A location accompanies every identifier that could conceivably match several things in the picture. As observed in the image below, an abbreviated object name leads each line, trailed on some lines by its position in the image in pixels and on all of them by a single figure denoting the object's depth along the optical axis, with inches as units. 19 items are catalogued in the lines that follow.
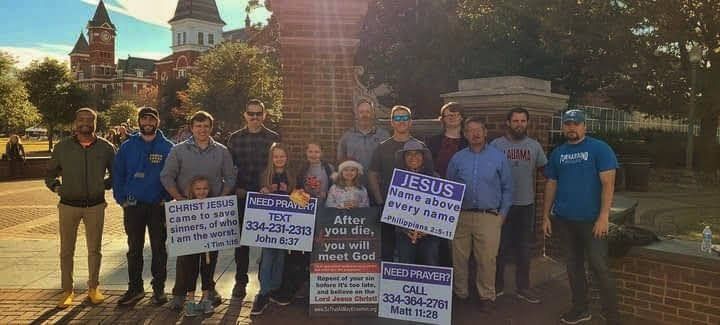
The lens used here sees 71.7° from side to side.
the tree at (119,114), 2325.2
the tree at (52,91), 1673.2
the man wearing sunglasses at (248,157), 206.4
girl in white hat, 183.3
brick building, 3376.0
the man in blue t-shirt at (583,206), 171.8
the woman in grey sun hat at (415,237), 181.5
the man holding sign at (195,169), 186.1
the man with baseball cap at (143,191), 191.2
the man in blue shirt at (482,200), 183.9
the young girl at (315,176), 191.3
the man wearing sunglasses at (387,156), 190.2
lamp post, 679.7
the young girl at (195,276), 186.9
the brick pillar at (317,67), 230.7
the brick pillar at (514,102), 218.5
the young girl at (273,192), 189.9
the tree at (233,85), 1285.7
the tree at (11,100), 1010.3
